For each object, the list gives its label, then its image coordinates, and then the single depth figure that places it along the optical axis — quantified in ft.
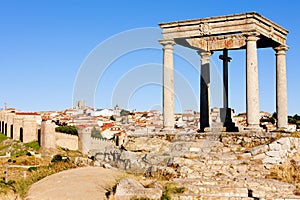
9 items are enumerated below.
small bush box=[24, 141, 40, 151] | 235.20
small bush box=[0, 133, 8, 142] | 257.12
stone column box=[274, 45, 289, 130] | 75.72
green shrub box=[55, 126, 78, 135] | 261.03
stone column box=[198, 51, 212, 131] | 79.10
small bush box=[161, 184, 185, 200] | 39.25
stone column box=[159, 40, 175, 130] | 70.28
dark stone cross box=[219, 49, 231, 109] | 81.05
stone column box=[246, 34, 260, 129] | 65.26
